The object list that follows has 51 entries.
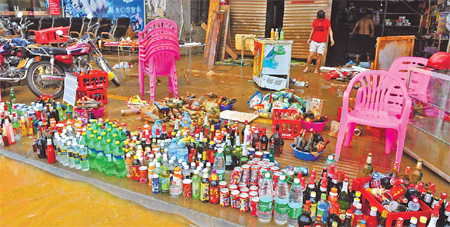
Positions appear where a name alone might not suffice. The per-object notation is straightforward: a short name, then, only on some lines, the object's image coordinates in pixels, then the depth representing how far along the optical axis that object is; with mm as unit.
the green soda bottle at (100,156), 3228
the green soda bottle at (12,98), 5219
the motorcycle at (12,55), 5715
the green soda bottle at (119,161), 3160
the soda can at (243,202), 2564
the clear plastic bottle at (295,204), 2424
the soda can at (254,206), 2525
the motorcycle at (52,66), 5656
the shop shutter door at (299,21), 10969
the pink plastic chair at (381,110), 3334
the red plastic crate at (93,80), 5117
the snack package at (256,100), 5484
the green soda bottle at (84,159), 3268
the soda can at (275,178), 2678
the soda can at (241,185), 2673
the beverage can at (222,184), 2662
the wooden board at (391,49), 6320
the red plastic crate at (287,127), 4184
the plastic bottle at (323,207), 2319
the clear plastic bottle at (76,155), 3283
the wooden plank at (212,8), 10789
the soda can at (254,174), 2795
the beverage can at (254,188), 2611
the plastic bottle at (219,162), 2975
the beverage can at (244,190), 2617
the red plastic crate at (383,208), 2201
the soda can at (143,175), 2986
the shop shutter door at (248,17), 11742
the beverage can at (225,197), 2652
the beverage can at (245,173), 2789
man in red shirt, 8703
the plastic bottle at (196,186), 2764
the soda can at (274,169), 2761
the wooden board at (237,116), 4867
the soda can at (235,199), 2615
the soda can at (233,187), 2672
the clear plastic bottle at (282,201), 2441
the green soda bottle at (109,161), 3204
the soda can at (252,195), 2562
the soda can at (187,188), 2777
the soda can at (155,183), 2846
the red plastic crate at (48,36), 6367
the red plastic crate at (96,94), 5184
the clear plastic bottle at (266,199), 2473
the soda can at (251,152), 3246
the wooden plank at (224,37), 11320
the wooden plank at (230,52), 11445
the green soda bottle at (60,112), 4464
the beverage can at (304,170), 3127
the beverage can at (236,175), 2793
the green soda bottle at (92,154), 3287
